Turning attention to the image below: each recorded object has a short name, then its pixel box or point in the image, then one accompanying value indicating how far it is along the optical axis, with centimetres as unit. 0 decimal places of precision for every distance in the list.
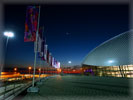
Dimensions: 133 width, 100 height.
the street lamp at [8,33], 1864
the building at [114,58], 3257
